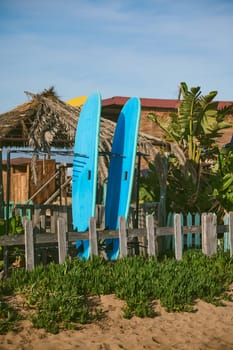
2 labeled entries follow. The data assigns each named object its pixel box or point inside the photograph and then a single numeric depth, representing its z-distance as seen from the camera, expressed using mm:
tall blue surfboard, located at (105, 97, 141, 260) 10102
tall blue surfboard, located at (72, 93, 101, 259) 9617
